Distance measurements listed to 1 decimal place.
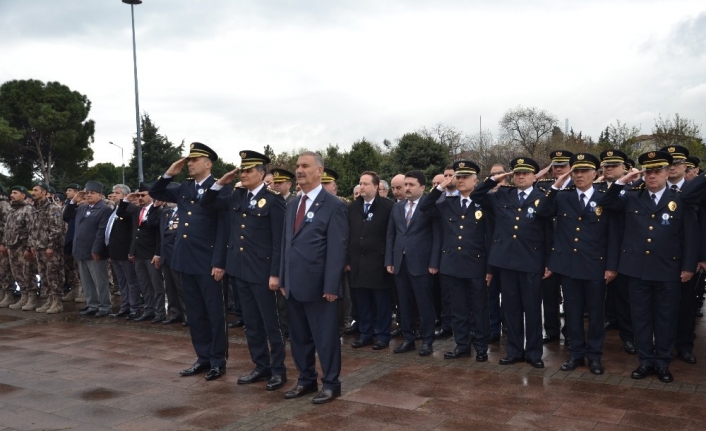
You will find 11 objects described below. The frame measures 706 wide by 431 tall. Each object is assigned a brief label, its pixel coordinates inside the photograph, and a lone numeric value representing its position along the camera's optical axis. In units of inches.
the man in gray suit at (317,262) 214.2
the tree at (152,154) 1587.1
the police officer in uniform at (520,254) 257.1
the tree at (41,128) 1764.3
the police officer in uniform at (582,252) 244.7
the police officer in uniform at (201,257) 248.5
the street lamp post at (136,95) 964.6
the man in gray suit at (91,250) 407.2
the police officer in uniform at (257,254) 233.5
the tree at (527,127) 1923.0
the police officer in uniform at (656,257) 229.6
